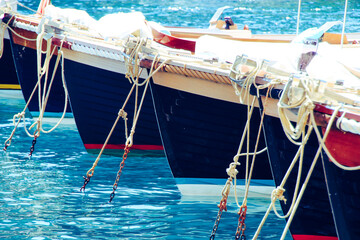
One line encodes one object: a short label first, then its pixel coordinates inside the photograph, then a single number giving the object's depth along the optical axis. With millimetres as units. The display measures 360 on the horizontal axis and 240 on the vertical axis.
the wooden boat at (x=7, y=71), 29453
